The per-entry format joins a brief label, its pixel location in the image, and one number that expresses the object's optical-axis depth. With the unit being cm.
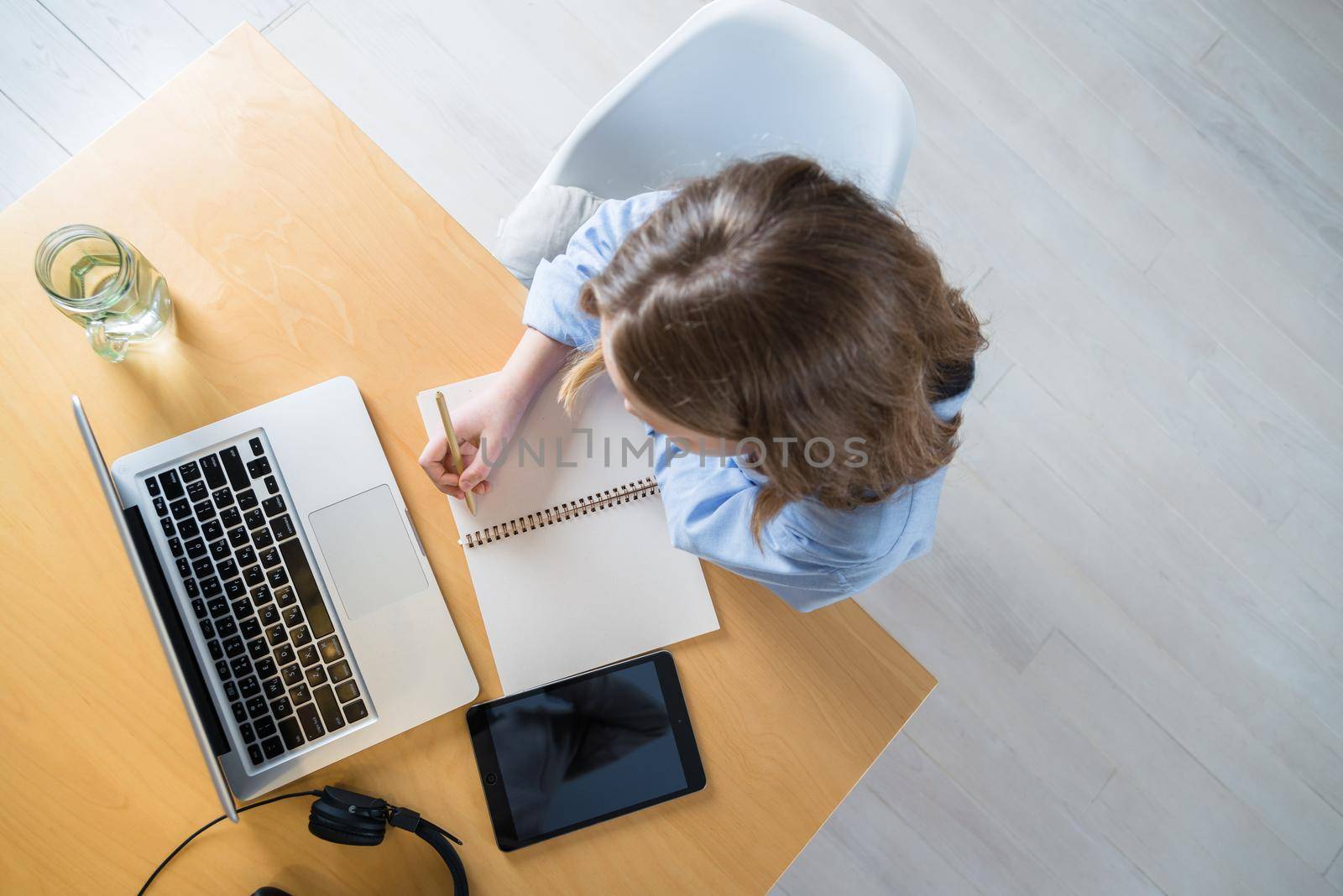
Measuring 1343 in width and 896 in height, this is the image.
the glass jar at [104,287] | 67
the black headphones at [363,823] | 67
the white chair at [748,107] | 74
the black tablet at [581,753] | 72
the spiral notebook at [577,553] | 73
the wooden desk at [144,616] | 72
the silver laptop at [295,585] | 71
